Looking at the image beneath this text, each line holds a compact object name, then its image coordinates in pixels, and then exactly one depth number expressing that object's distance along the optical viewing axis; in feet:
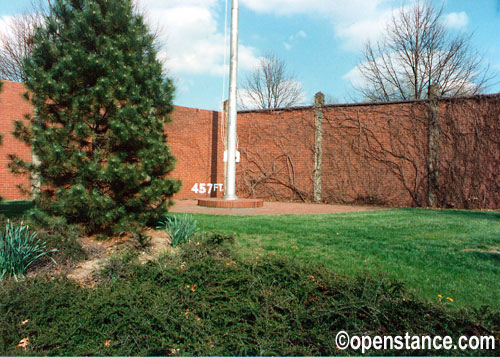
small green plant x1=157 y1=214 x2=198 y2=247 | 14.37
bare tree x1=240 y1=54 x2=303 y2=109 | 87.97
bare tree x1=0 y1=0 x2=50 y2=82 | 53.53
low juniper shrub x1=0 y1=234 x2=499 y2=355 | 6.70
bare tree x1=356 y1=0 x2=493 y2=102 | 60.54
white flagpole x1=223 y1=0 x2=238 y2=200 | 32.12
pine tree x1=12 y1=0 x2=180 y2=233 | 14.46
